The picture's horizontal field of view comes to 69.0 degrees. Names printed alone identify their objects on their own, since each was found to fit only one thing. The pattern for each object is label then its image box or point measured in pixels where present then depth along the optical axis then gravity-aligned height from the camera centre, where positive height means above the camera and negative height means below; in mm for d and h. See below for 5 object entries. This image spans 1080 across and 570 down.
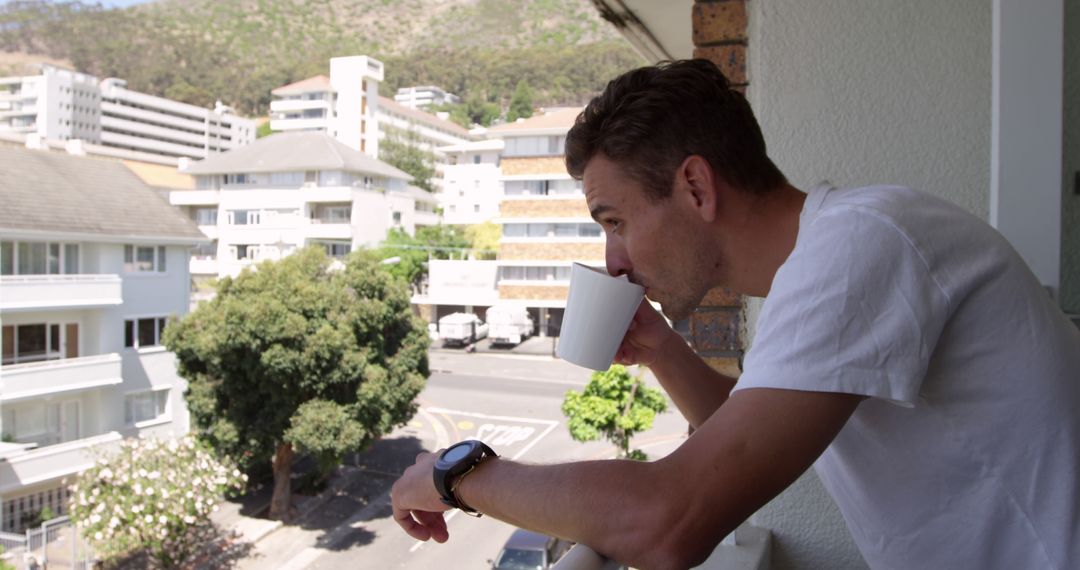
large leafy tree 9312 -1344
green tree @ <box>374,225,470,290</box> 23406 +211
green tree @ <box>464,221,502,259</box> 25619 +666
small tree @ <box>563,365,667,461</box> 7855 -1525
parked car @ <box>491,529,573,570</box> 7152 -2755
